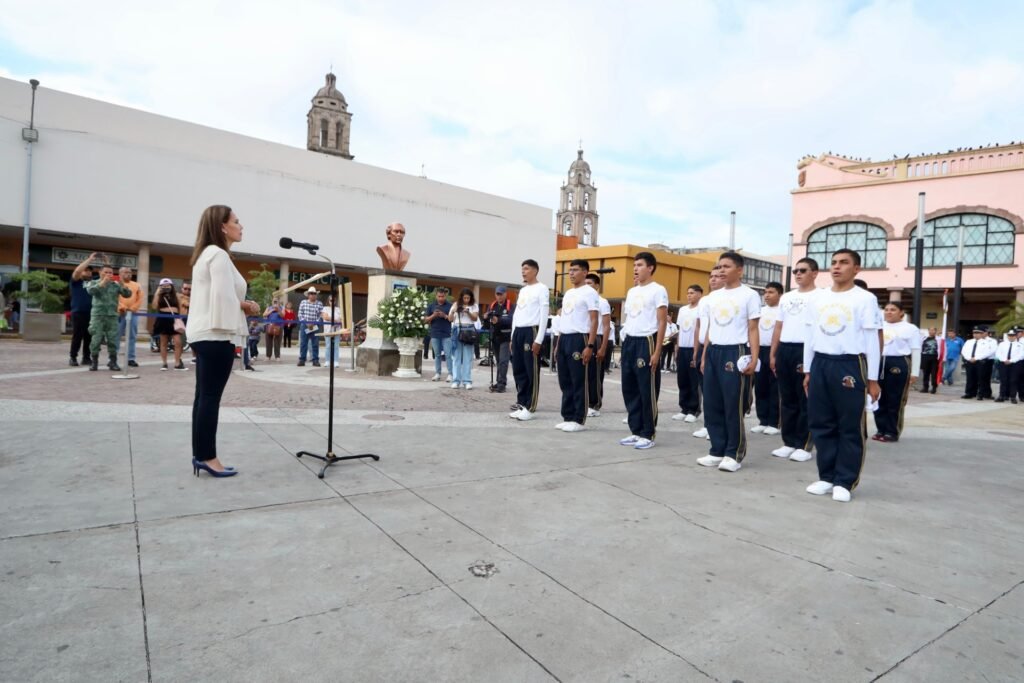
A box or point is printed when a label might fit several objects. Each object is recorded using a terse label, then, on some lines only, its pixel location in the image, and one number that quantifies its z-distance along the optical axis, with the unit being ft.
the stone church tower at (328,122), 198.80
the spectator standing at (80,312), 37.04
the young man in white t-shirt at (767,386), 24.95
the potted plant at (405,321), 37.81
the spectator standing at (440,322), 36.50
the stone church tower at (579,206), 315.58
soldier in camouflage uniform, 33.27
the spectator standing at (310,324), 44.43
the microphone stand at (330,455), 14.76
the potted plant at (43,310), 60.95
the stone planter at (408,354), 38.52
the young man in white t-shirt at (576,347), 22.39
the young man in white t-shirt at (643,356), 19.99
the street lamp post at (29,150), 75.51
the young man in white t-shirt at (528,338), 24.95
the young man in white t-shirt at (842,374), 14.87
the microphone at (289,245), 14.64
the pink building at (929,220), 97.25
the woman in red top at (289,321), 63.69
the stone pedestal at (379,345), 38.75
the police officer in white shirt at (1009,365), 49.85
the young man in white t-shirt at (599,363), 23.94
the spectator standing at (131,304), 35.09
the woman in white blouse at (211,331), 14.05
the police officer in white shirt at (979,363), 51.42
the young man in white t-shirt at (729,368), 17.22
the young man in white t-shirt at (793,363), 20.17
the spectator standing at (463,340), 34.73
